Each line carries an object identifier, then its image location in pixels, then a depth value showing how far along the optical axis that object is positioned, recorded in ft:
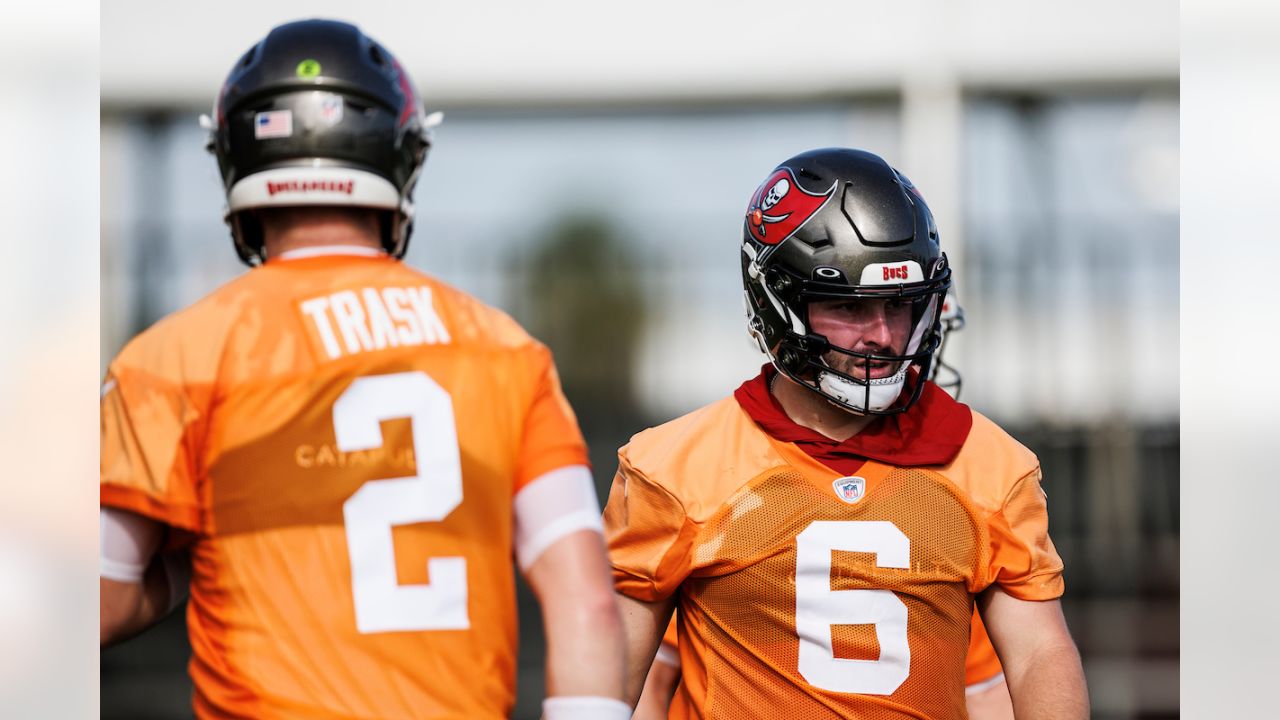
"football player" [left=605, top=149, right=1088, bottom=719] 53.14
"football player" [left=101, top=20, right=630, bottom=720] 51.90
